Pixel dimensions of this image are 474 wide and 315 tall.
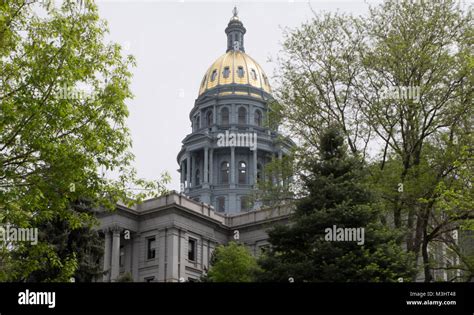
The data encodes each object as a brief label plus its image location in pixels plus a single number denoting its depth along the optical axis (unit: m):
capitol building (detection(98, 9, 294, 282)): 64.38
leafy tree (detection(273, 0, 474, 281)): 29.16
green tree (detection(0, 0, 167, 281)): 18.27
